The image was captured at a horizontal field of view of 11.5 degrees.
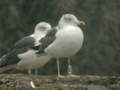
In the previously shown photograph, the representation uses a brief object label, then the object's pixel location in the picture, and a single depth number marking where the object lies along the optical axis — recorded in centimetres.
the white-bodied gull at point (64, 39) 1045
